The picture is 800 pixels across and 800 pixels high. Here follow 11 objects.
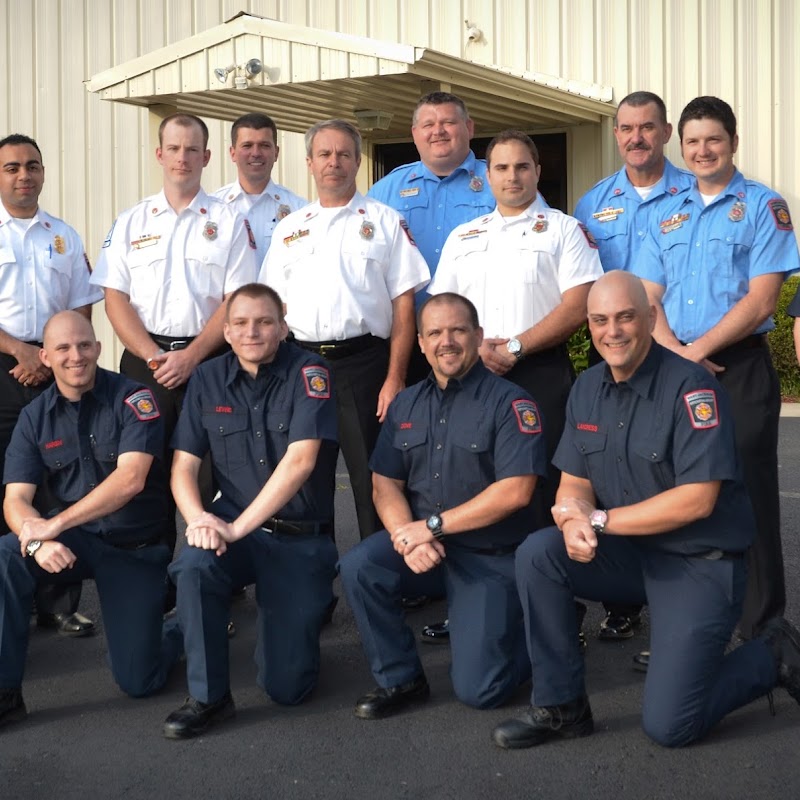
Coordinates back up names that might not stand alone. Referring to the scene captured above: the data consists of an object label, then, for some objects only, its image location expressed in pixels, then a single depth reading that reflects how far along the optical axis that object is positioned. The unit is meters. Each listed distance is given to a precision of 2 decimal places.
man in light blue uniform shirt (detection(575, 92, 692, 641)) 5.13
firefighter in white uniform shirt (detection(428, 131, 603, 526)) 5.09
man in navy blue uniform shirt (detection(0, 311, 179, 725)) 4.34
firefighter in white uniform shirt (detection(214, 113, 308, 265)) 6.15
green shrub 12.32
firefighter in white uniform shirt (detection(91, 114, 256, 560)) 5.45
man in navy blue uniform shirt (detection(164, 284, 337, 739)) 4.18
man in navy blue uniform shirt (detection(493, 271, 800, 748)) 3.86
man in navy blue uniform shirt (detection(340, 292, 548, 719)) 4.28
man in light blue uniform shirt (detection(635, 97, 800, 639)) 4.63
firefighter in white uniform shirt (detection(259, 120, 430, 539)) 5.29
